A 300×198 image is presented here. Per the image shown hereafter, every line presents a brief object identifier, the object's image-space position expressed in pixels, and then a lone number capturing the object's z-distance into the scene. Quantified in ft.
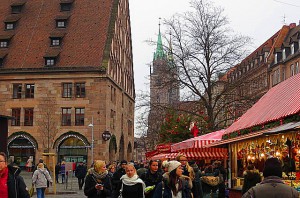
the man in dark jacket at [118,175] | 37.36
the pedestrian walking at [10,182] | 22.35
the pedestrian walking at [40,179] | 58.75
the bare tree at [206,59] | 104.22
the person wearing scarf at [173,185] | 26.35
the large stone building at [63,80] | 158.81
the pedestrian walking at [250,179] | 32.24
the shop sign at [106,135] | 145.18
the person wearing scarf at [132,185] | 30.25
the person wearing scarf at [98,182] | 31.81
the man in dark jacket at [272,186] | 18.21
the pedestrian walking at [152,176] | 32.12
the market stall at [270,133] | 40.47
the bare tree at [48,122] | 158.10
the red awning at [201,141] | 66.76
